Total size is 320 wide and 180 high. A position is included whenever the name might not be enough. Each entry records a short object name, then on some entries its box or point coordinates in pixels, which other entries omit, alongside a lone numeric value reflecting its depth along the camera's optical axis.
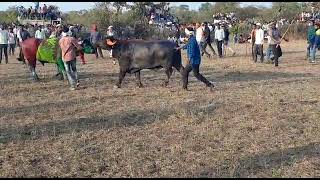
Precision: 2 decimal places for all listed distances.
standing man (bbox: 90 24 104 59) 18.93
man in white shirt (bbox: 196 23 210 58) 20.16
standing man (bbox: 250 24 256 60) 18.74
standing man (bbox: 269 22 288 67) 17.11
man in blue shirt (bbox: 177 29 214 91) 11.52
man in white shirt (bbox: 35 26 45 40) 22.59
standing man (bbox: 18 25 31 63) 21.86
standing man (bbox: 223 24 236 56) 22.55
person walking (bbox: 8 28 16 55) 22.11
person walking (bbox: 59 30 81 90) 11.89
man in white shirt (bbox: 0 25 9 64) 19.28
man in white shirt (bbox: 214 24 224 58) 21.44
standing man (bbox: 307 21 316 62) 18.29
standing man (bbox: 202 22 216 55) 20.32
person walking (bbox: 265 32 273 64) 17.88
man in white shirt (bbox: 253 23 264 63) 18.39
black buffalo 12.20
